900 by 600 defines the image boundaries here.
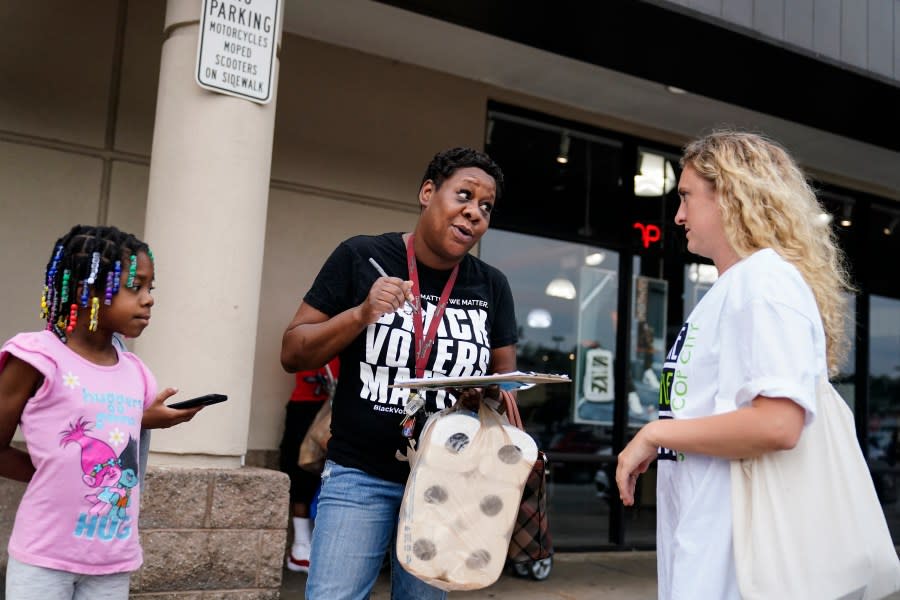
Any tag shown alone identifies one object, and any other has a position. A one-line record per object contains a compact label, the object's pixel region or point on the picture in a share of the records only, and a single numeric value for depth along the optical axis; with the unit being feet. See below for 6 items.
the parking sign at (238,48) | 13.98
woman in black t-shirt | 7.94
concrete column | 13.74
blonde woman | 5.87
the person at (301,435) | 18.66
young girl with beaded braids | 7.34
